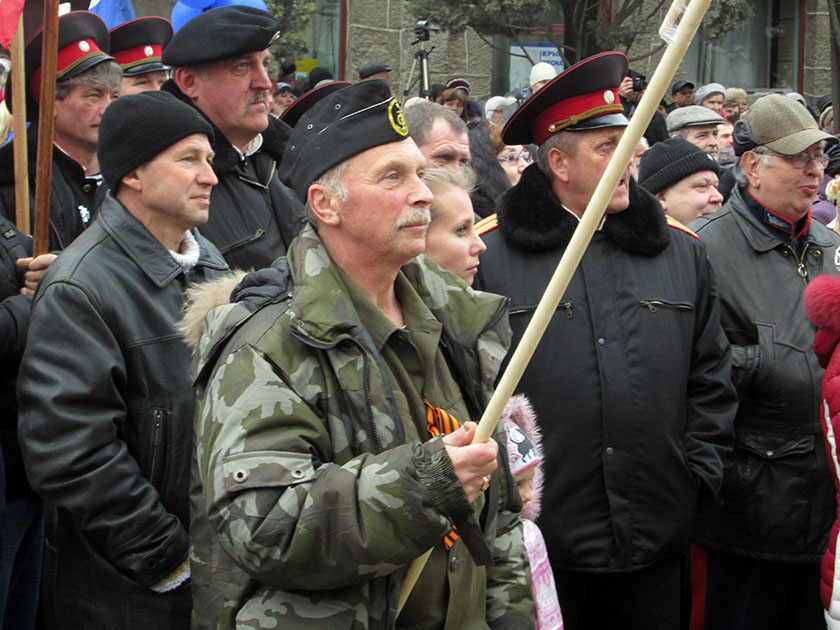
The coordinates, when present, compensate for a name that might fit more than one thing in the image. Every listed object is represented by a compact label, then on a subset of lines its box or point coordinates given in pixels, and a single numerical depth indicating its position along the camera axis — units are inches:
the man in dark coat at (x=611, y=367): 126.9
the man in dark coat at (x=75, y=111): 146.8
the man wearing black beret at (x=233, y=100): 145.2
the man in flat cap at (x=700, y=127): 271.6
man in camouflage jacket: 74.9
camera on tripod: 389.7
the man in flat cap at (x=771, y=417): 143.3
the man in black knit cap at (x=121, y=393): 102.9
